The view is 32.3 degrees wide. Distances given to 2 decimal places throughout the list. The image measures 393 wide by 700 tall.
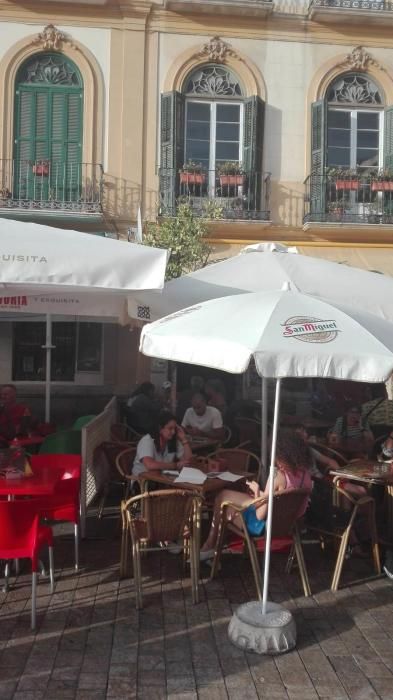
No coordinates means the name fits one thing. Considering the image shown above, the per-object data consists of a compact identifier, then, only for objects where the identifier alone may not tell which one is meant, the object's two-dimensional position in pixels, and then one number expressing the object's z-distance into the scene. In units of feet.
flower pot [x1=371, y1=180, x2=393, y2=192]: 45.88
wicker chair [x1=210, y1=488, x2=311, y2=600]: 15.26
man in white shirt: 26.40
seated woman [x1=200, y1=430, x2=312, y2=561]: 15.78
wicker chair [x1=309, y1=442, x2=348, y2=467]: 20.93
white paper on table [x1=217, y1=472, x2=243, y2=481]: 18.07
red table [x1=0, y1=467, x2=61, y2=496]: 15.80
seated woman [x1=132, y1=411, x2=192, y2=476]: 18.72
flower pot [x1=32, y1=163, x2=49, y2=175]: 44.65
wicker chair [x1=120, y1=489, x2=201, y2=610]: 15.15
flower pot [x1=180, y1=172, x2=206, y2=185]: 45.09
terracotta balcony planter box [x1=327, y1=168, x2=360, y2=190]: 45.60
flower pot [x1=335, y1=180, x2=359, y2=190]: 45.57
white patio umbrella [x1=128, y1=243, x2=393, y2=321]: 19.16
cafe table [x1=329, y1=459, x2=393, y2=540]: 17.93
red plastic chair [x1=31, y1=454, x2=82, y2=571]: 16.75
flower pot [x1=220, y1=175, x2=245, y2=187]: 45.55
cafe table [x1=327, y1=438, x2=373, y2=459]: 23.06
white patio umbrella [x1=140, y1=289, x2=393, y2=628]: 12.26
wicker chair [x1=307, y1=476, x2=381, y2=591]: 16.37
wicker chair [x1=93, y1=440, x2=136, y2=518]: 21.18
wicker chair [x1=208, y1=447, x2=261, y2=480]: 21.33
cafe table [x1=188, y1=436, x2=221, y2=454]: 23.00
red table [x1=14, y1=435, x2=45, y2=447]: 23.78
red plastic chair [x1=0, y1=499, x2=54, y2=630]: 13.66
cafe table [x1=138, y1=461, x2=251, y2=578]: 16.93
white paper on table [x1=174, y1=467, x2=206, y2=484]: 17.26
